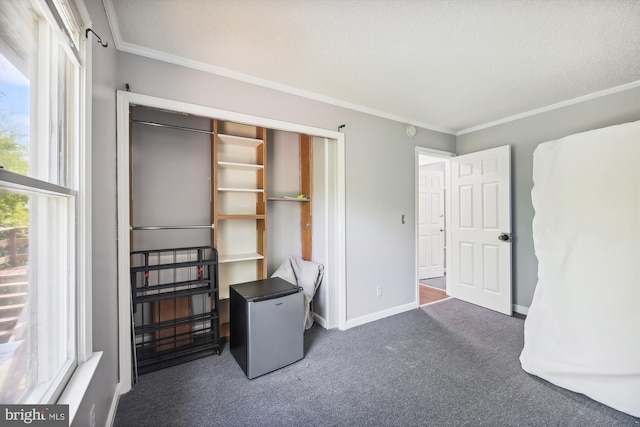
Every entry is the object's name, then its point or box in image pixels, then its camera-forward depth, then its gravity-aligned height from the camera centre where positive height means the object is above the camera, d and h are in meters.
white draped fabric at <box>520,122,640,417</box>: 1.70 -0.40
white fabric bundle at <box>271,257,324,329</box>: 2.76 -0.66
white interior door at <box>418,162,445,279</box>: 5.12 -0.13
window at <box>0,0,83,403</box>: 0.76 +0.06
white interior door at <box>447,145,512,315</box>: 3.23 -0.22
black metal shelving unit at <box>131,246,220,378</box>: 2.12 -0.85
